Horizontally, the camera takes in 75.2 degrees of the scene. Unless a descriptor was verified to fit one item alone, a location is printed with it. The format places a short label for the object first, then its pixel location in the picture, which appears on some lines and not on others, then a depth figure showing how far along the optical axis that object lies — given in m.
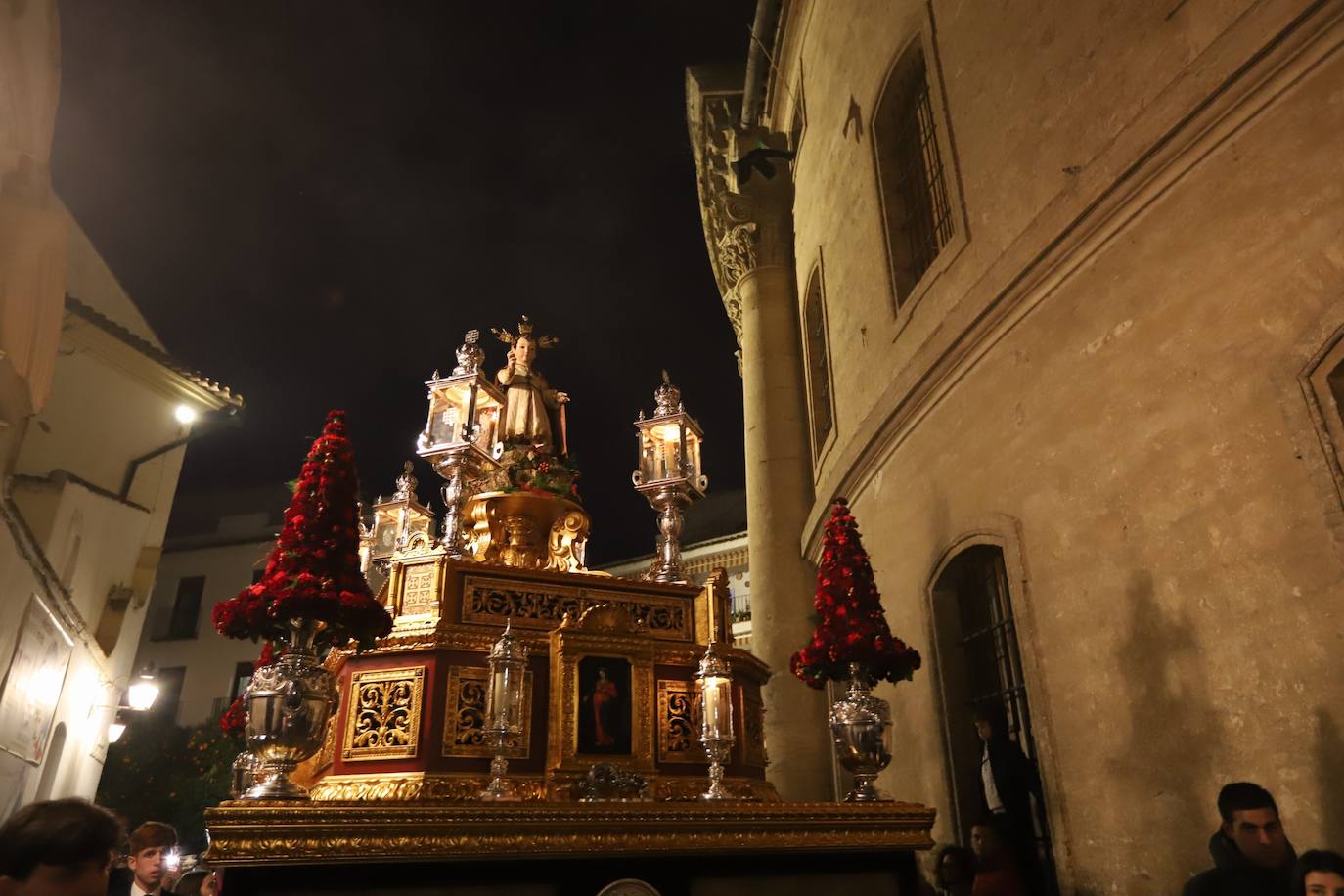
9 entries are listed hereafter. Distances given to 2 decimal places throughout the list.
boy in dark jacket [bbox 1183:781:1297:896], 3.74
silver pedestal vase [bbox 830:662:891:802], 4.89
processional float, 3.75
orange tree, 20.38
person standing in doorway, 6.00
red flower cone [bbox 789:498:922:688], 5.32
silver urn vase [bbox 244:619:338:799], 3.88
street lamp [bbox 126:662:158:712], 10.96
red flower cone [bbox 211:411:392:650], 4.13
